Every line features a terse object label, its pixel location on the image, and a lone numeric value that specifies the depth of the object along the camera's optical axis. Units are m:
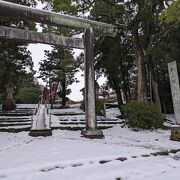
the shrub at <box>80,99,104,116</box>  12.57
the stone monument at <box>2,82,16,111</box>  15.75
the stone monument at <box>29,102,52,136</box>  7.31
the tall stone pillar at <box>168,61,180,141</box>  7.15
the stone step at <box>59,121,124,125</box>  9.70
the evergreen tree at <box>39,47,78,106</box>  22.86
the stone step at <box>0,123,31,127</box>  9.19
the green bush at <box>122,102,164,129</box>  8.99
